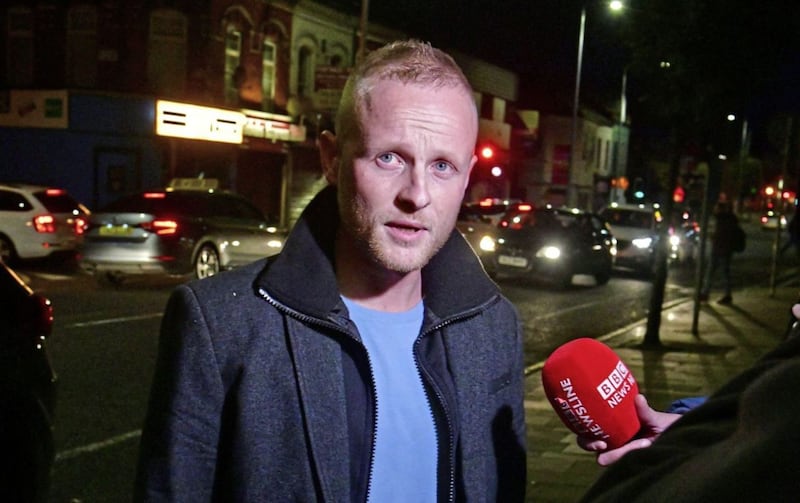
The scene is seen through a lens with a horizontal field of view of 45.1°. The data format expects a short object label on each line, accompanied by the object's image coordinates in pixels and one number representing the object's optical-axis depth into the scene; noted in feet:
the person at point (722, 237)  60.85
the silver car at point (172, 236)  50.57
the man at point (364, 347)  6.42
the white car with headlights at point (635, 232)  78.18
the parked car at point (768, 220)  219.61
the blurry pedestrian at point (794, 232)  84.79
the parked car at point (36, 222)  58.95
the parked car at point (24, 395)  13.30
